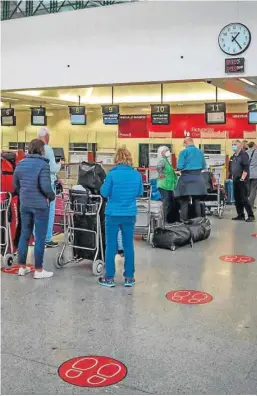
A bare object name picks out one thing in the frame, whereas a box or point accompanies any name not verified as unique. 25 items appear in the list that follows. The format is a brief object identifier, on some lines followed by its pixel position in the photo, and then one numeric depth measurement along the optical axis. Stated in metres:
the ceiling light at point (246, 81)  8.07
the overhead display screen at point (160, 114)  13.64
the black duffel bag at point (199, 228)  7.45
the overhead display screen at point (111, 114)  14.34
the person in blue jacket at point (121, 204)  4.90
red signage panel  15.30
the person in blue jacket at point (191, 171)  8.31
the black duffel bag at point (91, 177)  5.61
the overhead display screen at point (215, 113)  12.38
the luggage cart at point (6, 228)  5.89
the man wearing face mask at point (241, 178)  9.65
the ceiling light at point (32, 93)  13.73
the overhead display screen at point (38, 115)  15.69
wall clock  7.32
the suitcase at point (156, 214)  7.64
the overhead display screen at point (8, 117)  16.25
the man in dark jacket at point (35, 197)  5.24
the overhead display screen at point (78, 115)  14.55
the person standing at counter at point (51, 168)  6.20
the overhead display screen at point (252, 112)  12.35
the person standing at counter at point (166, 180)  8.15
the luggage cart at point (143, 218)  7.60
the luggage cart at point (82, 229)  5.61
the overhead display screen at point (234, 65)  7.36
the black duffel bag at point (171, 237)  6.99
